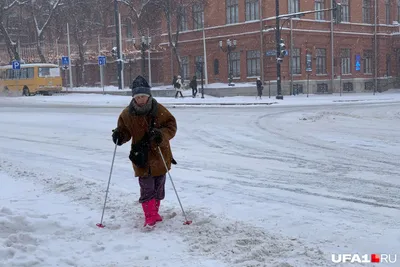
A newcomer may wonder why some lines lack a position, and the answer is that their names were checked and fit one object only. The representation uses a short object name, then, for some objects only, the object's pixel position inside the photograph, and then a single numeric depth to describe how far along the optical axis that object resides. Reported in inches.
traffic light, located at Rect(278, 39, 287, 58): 1318.0
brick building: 1683.1
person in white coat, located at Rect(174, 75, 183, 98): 1423.8
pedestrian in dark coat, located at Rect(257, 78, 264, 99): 1426.6
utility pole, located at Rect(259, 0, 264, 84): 1670.0
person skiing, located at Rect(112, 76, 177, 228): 233.9
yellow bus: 1658.5
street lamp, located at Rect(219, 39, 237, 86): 1656.0
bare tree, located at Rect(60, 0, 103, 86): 2070.6
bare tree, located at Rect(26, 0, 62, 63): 1861.2
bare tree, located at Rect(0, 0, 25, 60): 1784.0
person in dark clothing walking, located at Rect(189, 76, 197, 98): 1435.8
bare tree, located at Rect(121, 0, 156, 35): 1845.5
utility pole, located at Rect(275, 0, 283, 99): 1275.8
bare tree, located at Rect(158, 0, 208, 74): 1745.8
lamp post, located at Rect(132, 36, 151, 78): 1582.2
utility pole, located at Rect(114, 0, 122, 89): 1529.3
